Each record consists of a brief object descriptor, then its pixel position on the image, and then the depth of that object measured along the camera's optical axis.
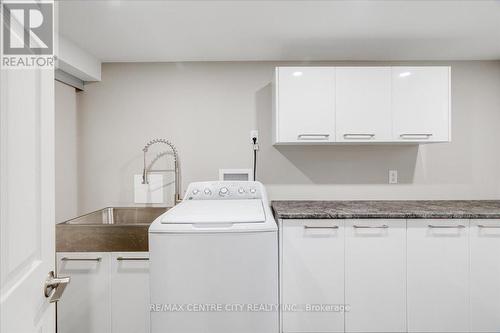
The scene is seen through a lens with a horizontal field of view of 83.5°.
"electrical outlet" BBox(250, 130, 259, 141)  2.50
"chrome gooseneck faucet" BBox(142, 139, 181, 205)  2.42
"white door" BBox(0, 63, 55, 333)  0.67
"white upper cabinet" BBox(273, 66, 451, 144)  2.12
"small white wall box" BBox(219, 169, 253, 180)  2.49
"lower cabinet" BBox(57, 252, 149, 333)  1.80
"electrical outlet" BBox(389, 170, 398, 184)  2.51
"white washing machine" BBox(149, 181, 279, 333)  1.45
